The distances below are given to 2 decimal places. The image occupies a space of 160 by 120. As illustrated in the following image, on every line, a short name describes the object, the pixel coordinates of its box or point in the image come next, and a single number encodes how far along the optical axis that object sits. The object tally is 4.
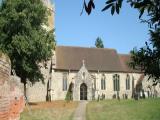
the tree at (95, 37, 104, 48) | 70.70
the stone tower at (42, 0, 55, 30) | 41.83
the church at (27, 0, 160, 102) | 41.07
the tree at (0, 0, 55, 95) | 28.47
